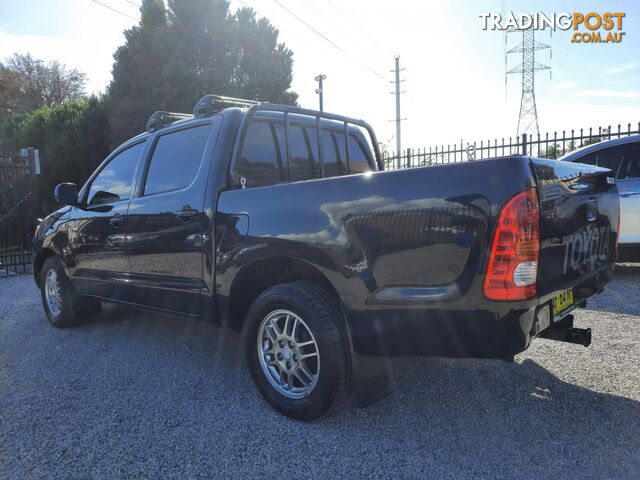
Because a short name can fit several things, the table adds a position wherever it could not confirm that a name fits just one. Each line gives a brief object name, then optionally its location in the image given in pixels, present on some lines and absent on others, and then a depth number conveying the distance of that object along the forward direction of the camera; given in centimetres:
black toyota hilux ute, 203
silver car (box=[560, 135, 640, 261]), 590
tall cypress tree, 1576
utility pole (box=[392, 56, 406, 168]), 3089
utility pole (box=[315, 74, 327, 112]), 1981
